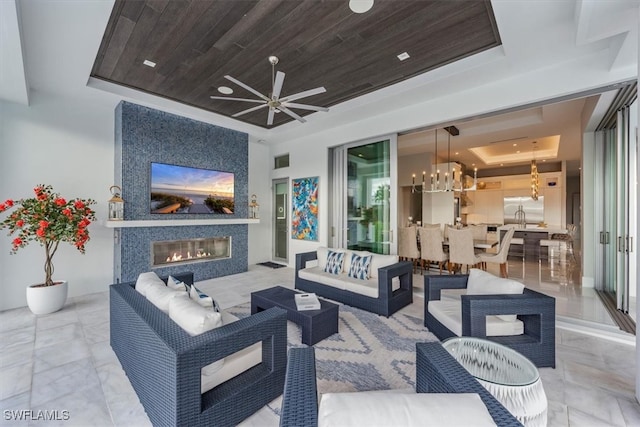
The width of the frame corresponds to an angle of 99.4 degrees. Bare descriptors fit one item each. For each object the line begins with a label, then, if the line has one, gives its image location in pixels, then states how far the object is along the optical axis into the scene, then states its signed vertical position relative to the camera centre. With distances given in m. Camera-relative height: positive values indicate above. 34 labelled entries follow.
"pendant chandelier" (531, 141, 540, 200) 7.52 +0.94
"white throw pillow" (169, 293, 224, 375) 1.70 -0.68
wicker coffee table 2.69 -1.05
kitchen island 7.32 -0.77
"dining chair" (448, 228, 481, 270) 4.74 -0.60
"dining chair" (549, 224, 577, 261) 7.26 -0.65
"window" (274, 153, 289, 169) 6.93 +1.37
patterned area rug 2.15 -1.33
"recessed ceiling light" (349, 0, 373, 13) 2.42 +1.89
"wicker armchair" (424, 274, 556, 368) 2.27 -0.90
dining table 5.47 -0.64
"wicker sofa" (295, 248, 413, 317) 3.43 -1.02
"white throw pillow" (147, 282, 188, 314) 2.03 -0.63
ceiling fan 2.80 +1.31
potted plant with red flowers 3.42 -0.18
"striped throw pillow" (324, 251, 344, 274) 4.21 -0.77
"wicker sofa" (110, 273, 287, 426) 1.48 -0.94
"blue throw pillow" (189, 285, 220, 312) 2.12 -0.68
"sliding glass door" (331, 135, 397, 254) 4.89 +0.34
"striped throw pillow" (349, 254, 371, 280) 3.91 -0.78
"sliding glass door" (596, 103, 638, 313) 3.40 +0.05
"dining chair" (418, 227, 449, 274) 5.04 -0.60
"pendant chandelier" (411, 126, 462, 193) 6.16 +0.90
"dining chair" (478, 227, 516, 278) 4.90 -0.76
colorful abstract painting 6.07 +0.11
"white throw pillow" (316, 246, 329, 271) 4.52 -0.73
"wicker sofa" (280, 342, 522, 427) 0.88 -0.72
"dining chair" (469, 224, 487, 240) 6.42 -0.47
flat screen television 4.92 +0.46
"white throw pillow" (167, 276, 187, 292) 2.34 -0.63
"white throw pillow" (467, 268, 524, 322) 2.46 -0.69
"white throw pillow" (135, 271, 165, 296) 2.32 -0.60
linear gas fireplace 5.00 -0.73
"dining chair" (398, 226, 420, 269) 5.36 -0.60
